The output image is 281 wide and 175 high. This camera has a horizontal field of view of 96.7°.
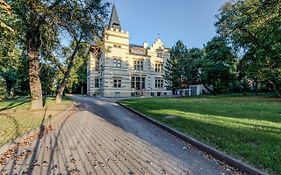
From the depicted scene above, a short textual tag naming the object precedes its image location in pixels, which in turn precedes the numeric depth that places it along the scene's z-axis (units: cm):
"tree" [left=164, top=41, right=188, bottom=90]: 2619
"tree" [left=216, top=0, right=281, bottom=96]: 1378
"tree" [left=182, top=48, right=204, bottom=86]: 2410
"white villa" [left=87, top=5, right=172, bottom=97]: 2410
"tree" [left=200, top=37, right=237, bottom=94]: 2031
